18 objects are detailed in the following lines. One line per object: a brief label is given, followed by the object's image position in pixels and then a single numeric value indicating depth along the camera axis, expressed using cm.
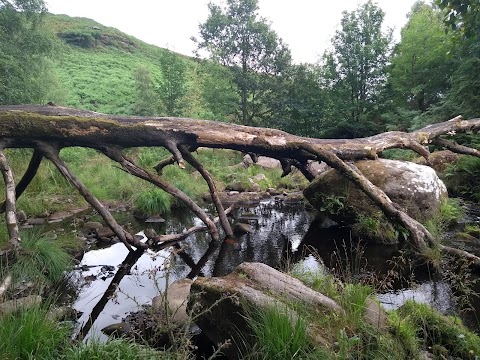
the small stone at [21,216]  772
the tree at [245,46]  2055
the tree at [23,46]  1148
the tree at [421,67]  1728
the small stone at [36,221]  789
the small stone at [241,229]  769
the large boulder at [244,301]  292
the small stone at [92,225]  764
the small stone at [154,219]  885
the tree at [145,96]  2162
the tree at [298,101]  2073
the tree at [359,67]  1875
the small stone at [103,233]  715
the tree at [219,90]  2098
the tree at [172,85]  2030
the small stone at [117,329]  372
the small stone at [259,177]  1433
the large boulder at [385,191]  696
